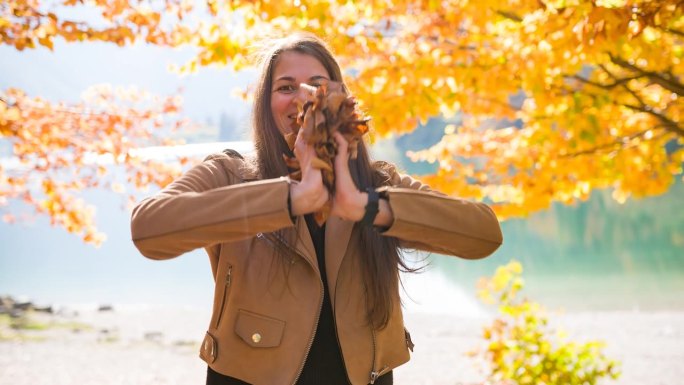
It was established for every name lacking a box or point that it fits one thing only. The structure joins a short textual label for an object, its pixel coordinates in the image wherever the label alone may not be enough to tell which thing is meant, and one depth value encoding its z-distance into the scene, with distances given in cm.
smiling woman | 139
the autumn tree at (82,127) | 416
